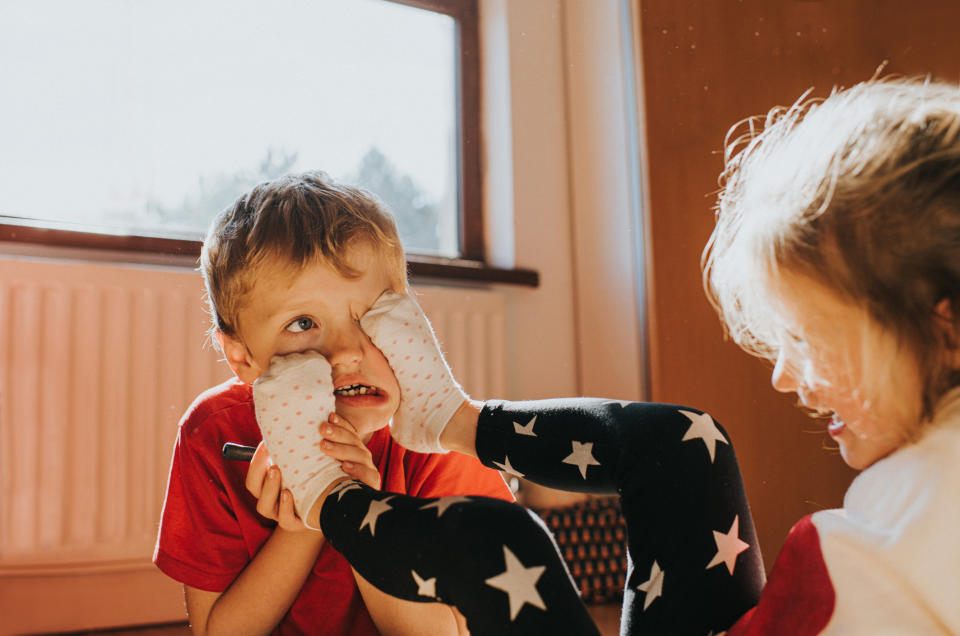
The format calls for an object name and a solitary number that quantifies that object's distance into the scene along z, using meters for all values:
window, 1.31
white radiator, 1.12
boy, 0.66
